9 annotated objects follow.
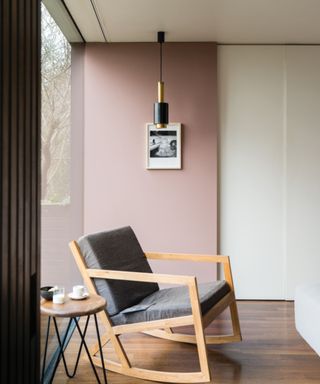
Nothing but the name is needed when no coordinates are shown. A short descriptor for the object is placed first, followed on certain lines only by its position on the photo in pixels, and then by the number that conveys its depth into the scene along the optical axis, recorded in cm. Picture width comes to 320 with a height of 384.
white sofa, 229
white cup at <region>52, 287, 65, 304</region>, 210
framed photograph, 383
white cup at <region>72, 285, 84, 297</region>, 219
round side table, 195
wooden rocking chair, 232
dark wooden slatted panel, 116
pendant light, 351
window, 254
